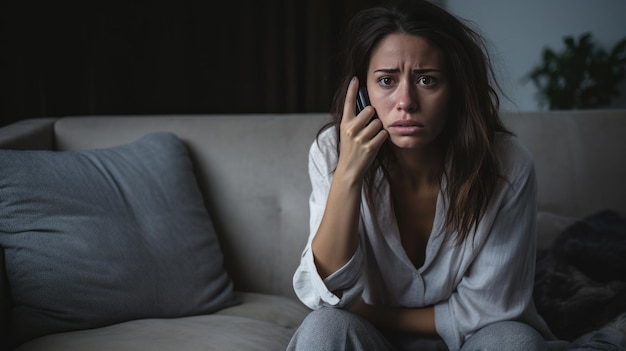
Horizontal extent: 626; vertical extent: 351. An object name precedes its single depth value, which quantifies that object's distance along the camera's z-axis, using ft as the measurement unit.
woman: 3.91
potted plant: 11.48
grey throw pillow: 4.42
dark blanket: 4.82
